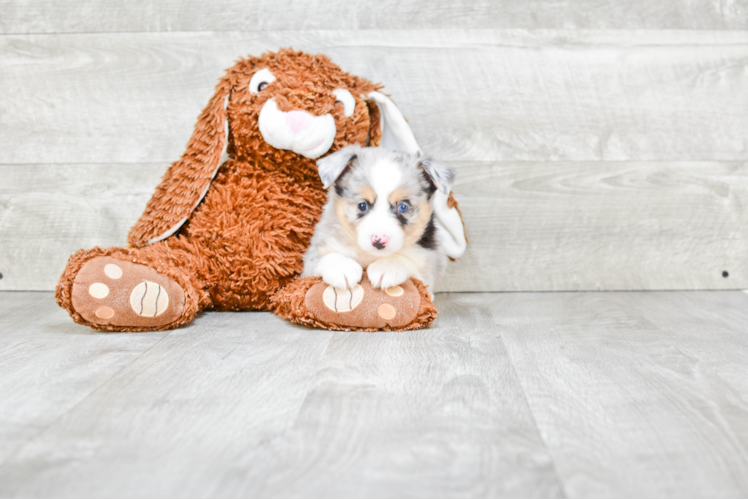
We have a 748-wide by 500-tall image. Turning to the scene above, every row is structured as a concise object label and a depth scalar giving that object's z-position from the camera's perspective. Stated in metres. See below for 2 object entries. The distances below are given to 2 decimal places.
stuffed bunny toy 1.25
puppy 1.20
